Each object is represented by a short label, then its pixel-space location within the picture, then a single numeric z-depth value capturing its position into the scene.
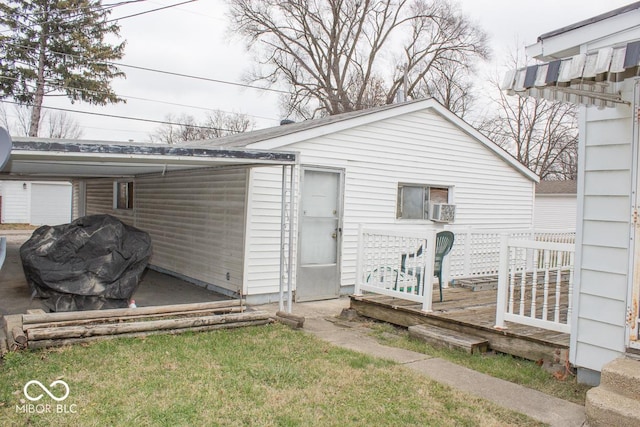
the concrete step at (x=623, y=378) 3.45
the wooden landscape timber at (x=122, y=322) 4.95
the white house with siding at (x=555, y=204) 23.51
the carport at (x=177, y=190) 5.28
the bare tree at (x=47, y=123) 30.97
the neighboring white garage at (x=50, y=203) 24.61
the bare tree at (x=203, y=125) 35.19
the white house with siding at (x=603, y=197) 3.84
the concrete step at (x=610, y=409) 3.21
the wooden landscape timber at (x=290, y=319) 6.20
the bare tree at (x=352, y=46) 26.34
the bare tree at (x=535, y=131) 26.91
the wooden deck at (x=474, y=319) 4.77
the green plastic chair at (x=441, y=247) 6.87
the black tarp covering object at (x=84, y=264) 6.57
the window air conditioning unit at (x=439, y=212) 9.88
